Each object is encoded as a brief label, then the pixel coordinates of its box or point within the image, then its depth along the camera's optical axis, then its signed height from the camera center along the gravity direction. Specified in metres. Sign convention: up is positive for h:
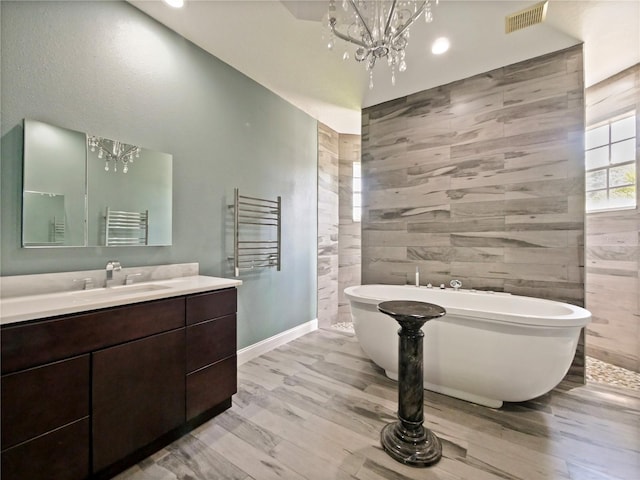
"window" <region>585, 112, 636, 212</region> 2.61 +0.78
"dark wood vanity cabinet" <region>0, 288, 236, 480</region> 1.08 -0.68
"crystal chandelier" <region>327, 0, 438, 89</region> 1.59 +1.26
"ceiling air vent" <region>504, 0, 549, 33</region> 1.88 +1.58
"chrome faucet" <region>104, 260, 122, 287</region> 1.72 -0.18
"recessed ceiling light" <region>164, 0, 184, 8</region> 1.82 +1.57
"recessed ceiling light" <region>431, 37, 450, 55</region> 2.21 +1.60
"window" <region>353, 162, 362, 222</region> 4.20 +0.74
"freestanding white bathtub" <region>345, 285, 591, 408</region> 1.71 -0.71
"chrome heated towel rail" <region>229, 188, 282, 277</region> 2.55 +0.08
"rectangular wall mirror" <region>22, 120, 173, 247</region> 1.49 +0.30
